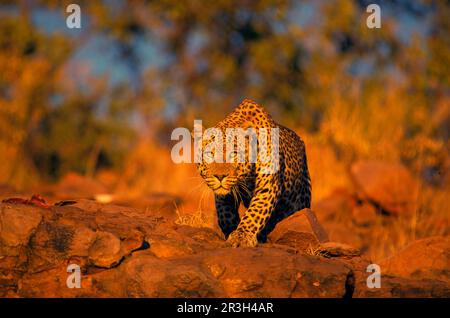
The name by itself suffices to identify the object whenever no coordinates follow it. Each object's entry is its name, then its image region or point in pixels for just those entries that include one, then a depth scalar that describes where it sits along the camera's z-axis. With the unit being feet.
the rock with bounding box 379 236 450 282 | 52.83
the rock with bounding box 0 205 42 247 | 46.52
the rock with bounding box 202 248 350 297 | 44.64
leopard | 52.13
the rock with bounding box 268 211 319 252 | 54.06
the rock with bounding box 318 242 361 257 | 52.65
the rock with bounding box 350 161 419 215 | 89.93
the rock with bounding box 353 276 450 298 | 45.88
